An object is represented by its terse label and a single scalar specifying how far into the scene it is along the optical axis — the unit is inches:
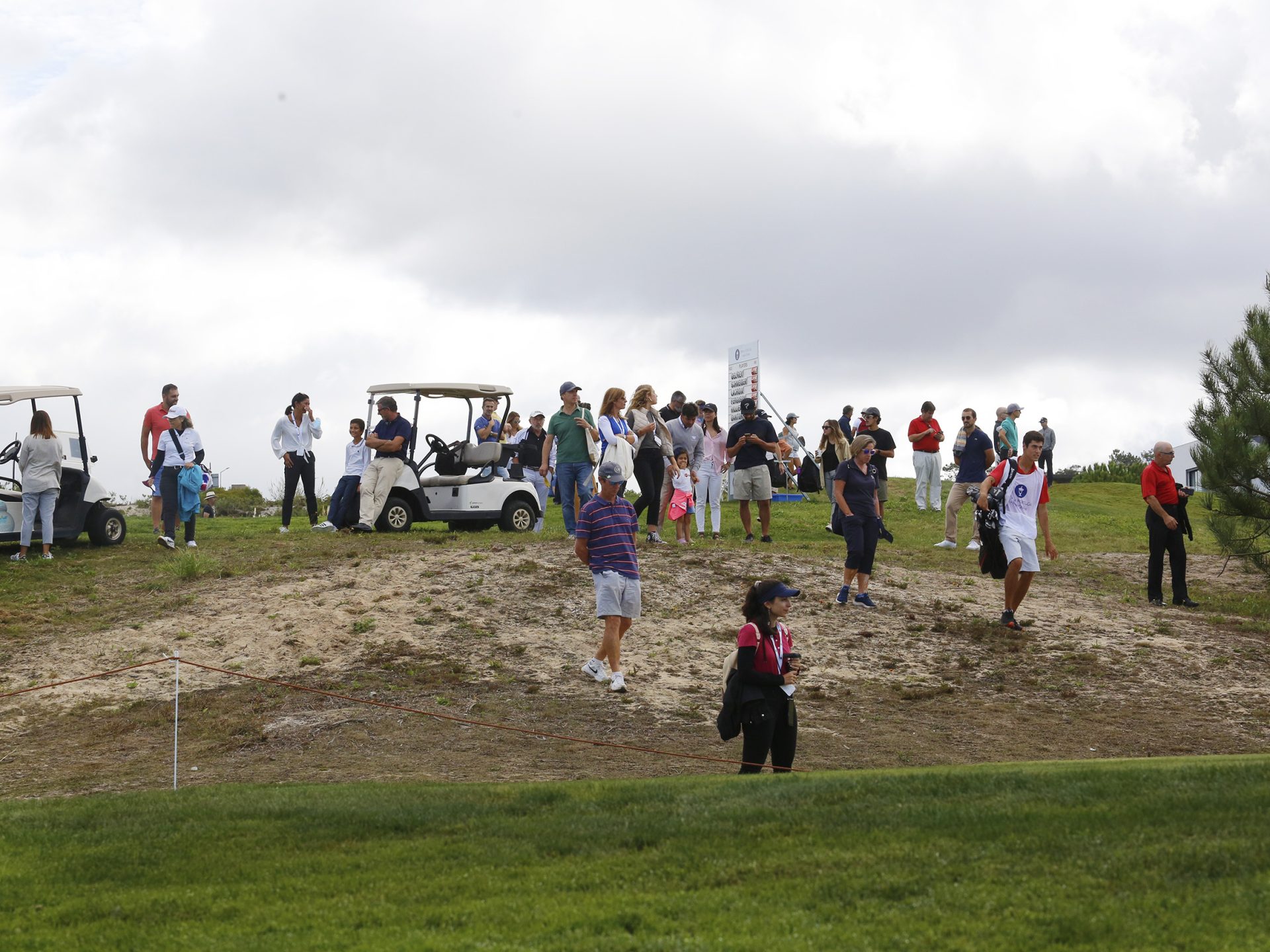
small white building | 1754.9
